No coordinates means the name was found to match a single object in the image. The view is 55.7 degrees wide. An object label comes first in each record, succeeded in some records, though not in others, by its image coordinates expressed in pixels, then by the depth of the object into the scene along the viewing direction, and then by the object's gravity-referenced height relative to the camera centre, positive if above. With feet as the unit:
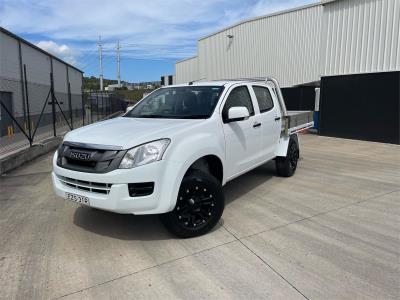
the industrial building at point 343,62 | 41.32 +4.91
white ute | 13.10 -2.20
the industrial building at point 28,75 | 59.62 +4.22
